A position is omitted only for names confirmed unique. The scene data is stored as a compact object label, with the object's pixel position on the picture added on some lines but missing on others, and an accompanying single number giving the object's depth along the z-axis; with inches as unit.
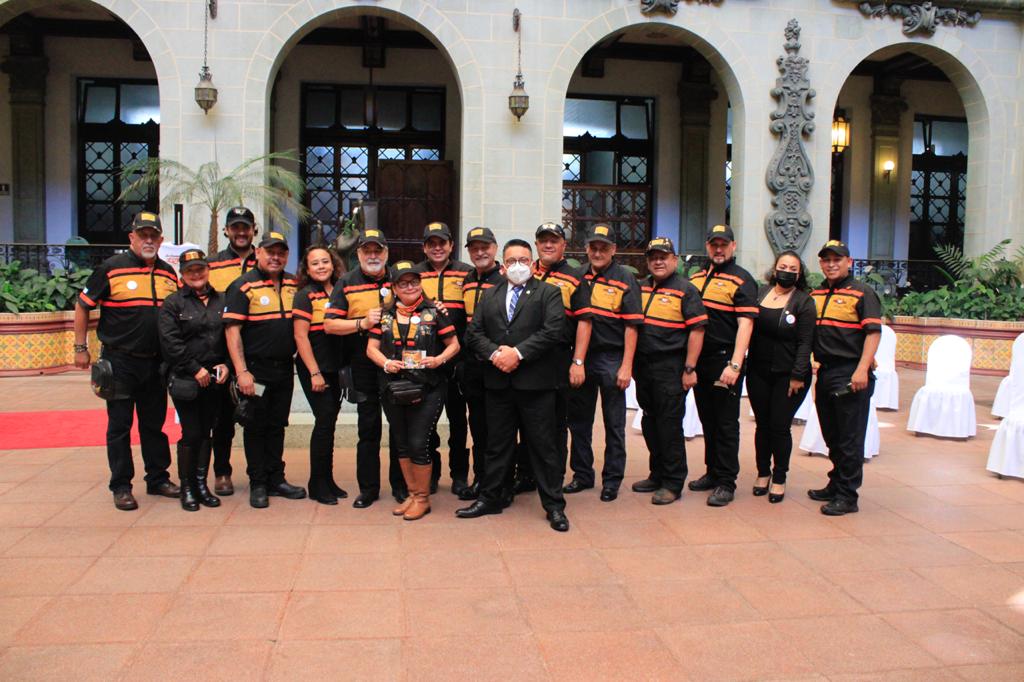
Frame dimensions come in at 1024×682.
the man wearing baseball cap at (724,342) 238.8
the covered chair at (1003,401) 384.7
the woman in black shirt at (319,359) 228.7
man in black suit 214.5
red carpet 309.4
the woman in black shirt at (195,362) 221.9
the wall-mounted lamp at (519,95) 514.9
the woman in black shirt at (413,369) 216.4
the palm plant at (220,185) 482.6
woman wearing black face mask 236.4
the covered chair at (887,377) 390.3
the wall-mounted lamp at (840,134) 732.0
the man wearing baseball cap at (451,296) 234.7
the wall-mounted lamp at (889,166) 725.9
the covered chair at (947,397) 340.8
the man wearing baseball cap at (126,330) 227.3
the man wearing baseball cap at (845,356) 232.2
